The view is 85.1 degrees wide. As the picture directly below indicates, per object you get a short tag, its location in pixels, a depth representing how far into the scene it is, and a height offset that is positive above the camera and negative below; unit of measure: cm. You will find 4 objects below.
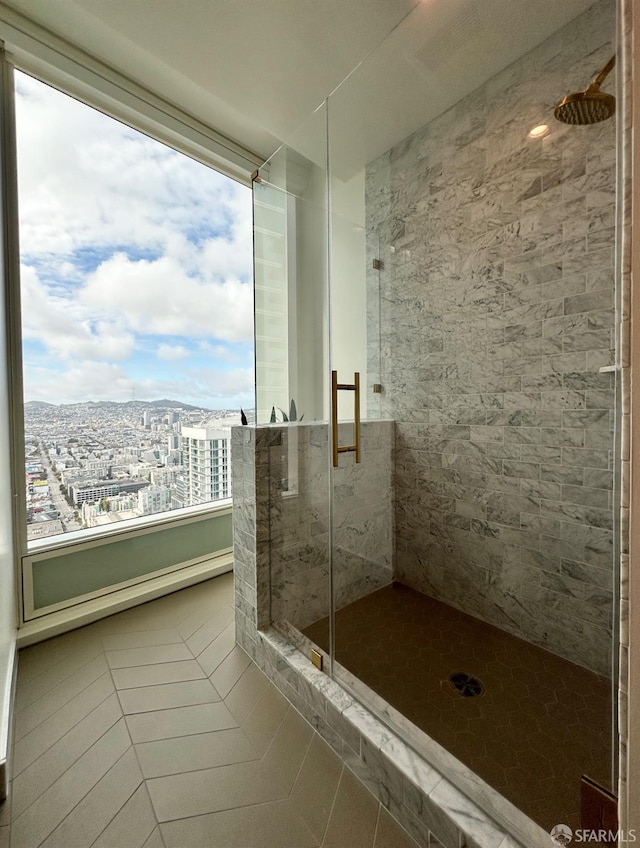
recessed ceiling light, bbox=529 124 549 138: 149 +124
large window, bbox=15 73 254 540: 194 +68
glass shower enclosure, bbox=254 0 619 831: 132 +14
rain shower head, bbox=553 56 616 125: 120 +118
